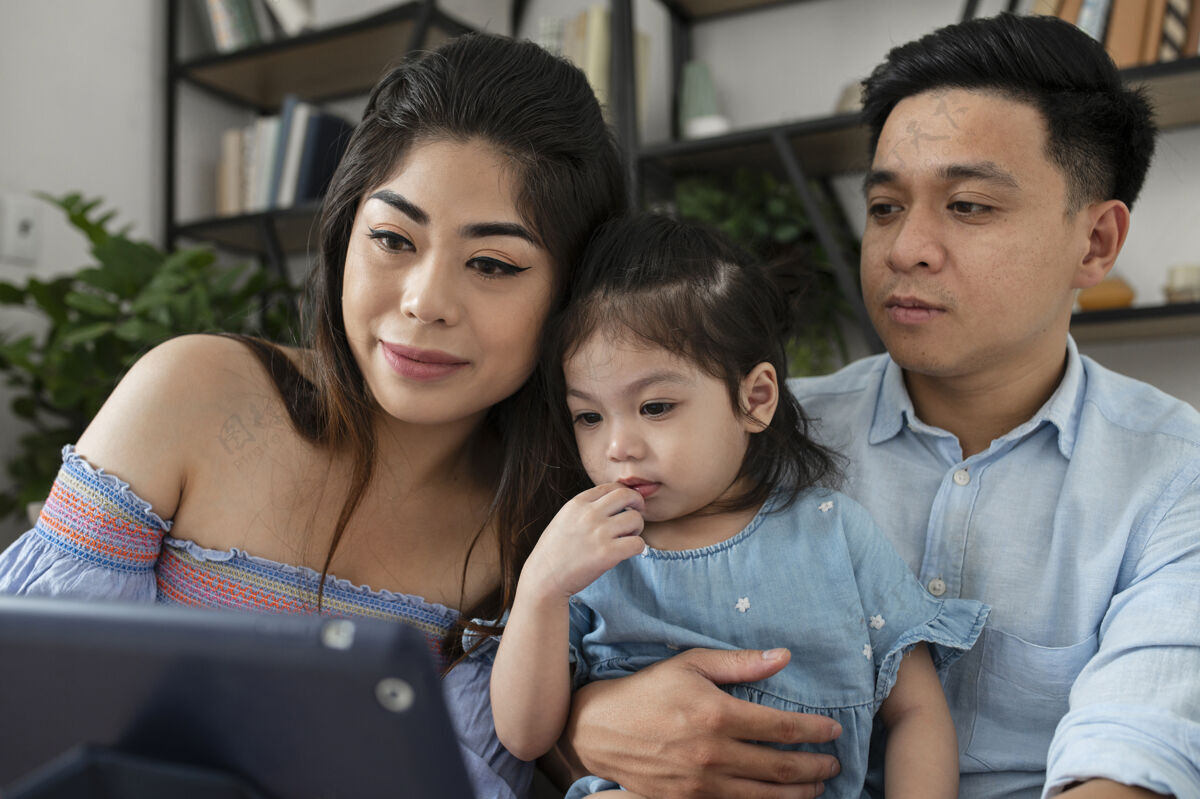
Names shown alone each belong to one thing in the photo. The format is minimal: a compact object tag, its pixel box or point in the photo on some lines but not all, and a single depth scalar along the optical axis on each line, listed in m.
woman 1.09
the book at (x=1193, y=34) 1.86
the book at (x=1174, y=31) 1.86
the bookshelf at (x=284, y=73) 2.56
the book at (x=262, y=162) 2.76
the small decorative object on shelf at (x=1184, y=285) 1.88
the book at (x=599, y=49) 2.48
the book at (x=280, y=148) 2.72
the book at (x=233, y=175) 2.86
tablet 0.46
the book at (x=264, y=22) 2.88
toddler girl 1.00
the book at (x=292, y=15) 2.78
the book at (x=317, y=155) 2.70
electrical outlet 2.25
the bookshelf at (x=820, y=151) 1.88
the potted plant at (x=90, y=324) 2.03
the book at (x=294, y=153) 2.71
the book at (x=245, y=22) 2.82
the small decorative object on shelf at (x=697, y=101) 2.41
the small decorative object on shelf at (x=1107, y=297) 1.94
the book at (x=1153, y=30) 1.86
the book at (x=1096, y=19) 1.91
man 0.99
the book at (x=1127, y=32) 1.87
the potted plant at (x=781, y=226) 2.25
